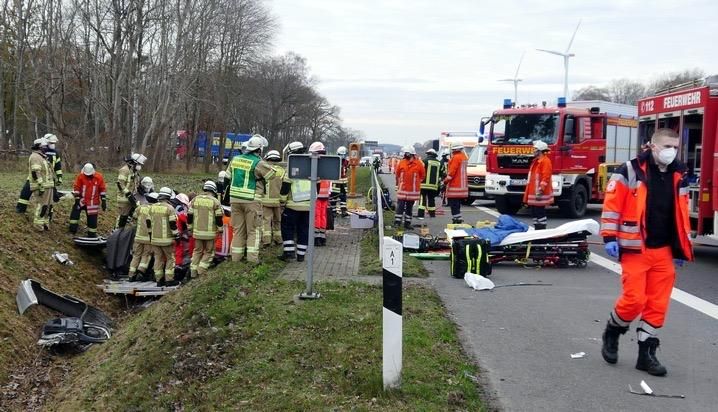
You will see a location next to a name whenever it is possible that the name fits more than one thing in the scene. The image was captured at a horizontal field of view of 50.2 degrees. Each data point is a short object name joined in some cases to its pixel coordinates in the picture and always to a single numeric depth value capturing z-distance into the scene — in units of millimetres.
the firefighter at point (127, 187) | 15945
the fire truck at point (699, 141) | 12141
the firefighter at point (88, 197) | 15828
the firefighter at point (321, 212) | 13531
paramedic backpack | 10961
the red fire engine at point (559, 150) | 19562
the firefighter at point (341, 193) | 19875
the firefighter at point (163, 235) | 13711
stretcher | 12070
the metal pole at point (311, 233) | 8625
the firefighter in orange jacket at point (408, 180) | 16562
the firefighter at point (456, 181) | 17188
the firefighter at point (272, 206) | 12016
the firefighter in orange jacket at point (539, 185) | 14797
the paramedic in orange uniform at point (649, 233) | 6117
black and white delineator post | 5426
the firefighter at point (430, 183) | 17406
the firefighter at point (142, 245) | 13867
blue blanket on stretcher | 12250
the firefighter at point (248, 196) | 11602
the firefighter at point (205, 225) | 13102
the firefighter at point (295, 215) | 11656
